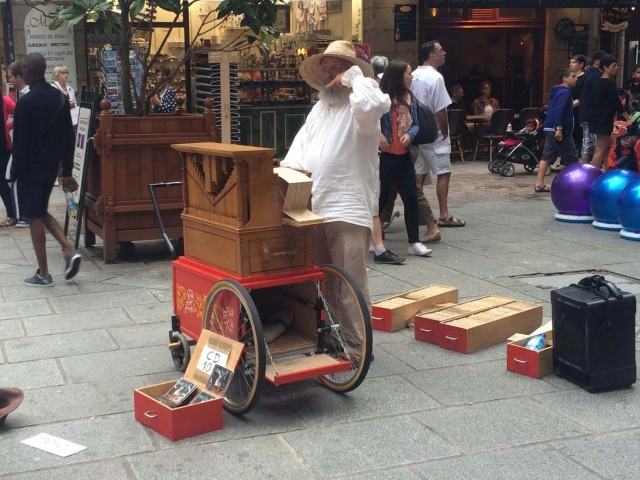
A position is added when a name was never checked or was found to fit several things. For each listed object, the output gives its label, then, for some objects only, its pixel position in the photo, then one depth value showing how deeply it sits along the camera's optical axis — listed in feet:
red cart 14.69
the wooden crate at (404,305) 19.76
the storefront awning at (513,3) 47.80
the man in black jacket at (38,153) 23.70
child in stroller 45.83
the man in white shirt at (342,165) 16.43
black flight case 15.42
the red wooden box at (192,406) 13.79
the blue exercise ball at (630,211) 28.58
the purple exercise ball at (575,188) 32.28
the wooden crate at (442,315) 18.70
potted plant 25.89
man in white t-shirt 30.07
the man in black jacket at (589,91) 39.42
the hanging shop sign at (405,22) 50.01
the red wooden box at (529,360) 16.49
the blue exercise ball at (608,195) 30.35
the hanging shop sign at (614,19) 53.98
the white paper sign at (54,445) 13.47
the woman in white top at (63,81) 41.32
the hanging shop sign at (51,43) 44.19
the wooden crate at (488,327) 18.12
